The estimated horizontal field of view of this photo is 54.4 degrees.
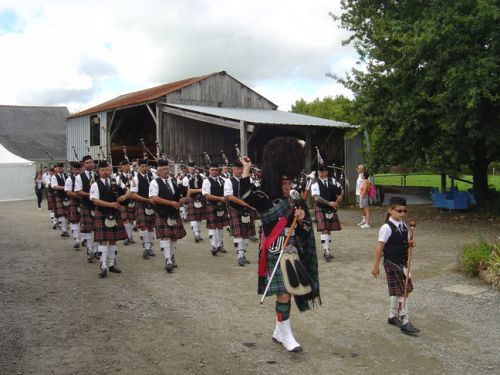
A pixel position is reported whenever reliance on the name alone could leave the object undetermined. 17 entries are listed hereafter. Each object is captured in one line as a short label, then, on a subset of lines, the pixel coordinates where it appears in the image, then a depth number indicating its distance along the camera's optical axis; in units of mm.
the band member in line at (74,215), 10088
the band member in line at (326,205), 8617
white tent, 27750
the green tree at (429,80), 11188
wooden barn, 18328
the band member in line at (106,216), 7570
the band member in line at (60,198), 11984
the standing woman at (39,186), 20469
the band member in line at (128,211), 10695
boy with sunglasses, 4953
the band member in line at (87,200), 8312
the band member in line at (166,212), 7754
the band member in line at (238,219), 8383
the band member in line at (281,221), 4449
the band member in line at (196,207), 11172
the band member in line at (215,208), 9492
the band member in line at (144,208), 8773
